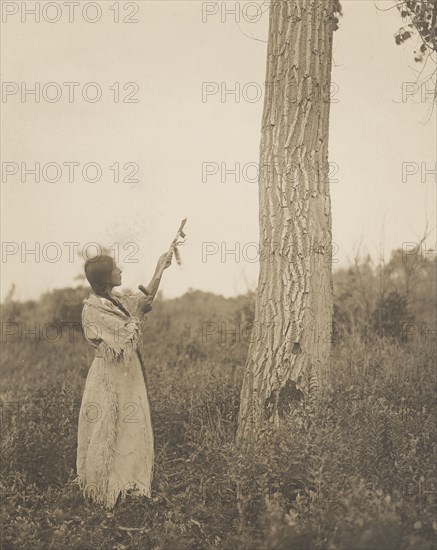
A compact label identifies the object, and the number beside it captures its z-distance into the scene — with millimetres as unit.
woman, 5004
